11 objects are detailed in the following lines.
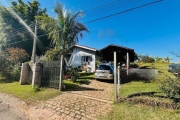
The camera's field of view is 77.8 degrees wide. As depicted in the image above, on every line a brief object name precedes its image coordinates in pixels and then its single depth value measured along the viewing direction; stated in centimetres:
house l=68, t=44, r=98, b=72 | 1782
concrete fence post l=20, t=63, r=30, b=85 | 886
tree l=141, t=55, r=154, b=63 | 2731
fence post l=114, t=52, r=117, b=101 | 533
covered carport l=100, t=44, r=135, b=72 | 1509
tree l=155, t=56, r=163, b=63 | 2708
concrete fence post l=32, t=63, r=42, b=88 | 761
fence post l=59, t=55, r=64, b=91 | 707
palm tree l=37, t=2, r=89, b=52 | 1416
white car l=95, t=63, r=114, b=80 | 1020
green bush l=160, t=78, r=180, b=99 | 425
